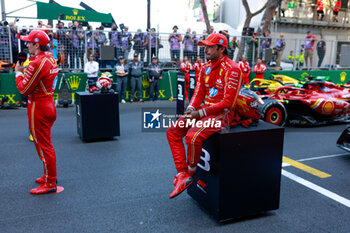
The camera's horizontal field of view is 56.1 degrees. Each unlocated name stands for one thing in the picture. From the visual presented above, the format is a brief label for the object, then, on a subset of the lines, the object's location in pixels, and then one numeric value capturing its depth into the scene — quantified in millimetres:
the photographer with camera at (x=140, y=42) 13891
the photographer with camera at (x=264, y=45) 17047
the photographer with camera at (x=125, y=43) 13604
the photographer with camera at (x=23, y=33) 11866
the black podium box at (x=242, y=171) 3566
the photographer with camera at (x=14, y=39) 11859
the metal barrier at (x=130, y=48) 12391
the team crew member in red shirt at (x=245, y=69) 15116
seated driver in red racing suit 3590
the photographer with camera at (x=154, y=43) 14173
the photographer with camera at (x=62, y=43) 12469
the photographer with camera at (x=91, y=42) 13039
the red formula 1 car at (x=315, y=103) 8953
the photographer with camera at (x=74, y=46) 12719
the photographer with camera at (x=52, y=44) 12203
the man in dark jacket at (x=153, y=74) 13852
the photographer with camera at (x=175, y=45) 14477
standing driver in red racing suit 4309
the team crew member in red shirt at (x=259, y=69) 15781
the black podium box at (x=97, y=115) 7266
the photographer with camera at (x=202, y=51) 15203
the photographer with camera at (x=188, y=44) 14766
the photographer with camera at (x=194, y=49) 14953
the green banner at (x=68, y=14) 12992
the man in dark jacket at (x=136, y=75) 13477
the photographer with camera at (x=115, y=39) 13367
